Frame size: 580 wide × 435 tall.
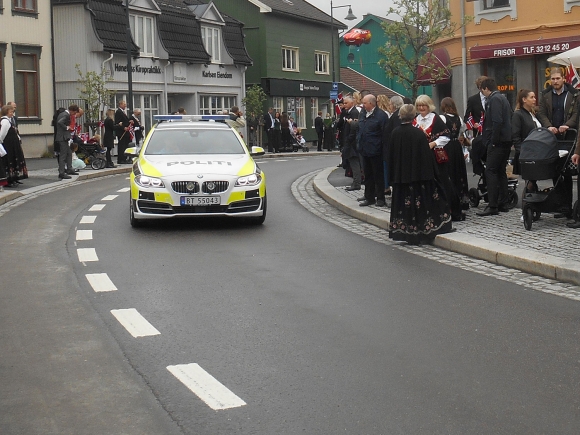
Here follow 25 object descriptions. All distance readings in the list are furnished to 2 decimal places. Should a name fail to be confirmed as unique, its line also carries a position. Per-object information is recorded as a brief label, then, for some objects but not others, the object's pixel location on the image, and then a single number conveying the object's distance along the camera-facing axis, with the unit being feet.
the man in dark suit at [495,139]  44.88
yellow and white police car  44.16
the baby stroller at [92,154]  94.22
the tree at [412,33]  99.19
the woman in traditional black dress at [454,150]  44.75
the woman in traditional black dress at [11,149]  66.44
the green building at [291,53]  185.98
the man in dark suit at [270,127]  144.15
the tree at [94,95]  112.57
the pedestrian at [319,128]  150.20
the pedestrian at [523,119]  45.83
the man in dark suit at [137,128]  107.65
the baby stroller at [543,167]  40.81
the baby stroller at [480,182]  49.08
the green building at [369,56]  263.08
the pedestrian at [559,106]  45.24
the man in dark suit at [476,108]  49.62
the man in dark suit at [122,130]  99.76
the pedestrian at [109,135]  96.74
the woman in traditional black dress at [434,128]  42.45
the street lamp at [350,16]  195.43
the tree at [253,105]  161.58
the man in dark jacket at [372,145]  50.44
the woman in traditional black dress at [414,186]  39.55
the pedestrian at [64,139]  78.20
